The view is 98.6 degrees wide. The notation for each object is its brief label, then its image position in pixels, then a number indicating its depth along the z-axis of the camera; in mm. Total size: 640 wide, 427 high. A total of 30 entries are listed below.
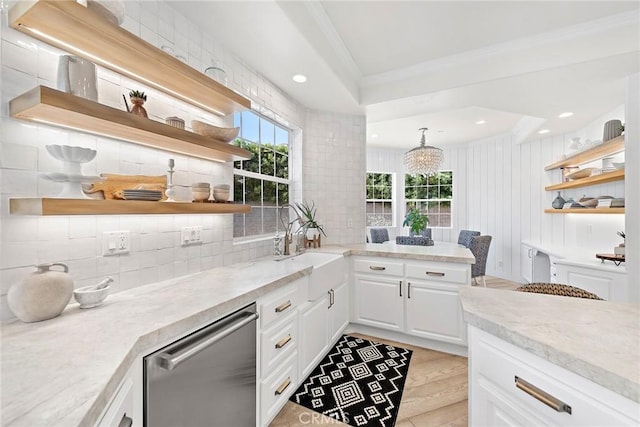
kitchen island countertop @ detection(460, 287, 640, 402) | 680
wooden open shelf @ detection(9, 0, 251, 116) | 998
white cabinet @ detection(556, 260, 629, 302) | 2432
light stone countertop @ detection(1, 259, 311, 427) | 566
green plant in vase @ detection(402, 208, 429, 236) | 4715
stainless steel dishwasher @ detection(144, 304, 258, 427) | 964
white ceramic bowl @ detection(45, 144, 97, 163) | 1048
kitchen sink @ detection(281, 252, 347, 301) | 2133
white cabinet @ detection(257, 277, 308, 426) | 1524
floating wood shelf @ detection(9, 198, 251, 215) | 958
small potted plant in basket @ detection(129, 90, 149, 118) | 1331
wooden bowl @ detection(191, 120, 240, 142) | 1684
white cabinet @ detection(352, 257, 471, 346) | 2486
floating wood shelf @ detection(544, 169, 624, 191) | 2724
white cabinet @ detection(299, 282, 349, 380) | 2004
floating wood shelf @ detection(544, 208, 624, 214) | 2791
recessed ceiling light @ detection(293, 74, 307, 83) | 2533
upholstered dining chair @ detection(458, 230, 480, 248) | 5006
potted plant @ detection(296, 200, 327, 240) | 2990
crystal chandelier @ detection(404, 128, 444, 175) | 4621
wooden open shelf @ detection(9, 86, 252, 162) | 963
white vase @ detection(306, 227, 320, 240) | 3158
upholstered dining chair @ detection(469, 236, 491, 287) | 3988
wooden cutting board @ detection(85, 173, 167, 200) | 1241
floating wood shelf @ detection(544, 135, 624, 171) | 2812
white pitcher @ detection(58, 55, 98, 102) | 1096
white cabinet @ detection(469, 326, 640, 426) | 681
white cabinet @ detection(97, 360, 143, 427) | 707
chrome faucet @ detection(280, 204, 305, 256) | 2830
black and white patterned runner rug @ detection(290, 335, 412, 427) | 1789
